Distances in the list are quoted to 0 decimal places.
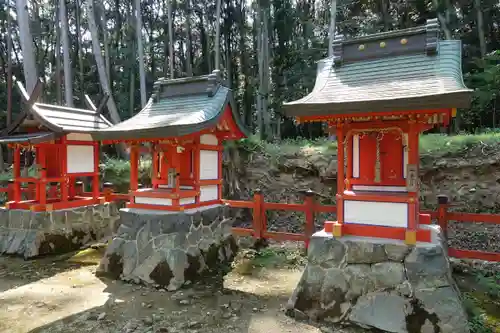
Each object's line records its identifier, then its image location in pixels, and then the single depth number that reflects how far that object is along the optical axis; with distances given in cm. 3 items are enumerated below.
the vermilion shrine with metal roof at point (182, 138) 702
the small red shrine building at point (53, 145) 866
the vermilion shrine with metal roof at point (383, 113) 499
